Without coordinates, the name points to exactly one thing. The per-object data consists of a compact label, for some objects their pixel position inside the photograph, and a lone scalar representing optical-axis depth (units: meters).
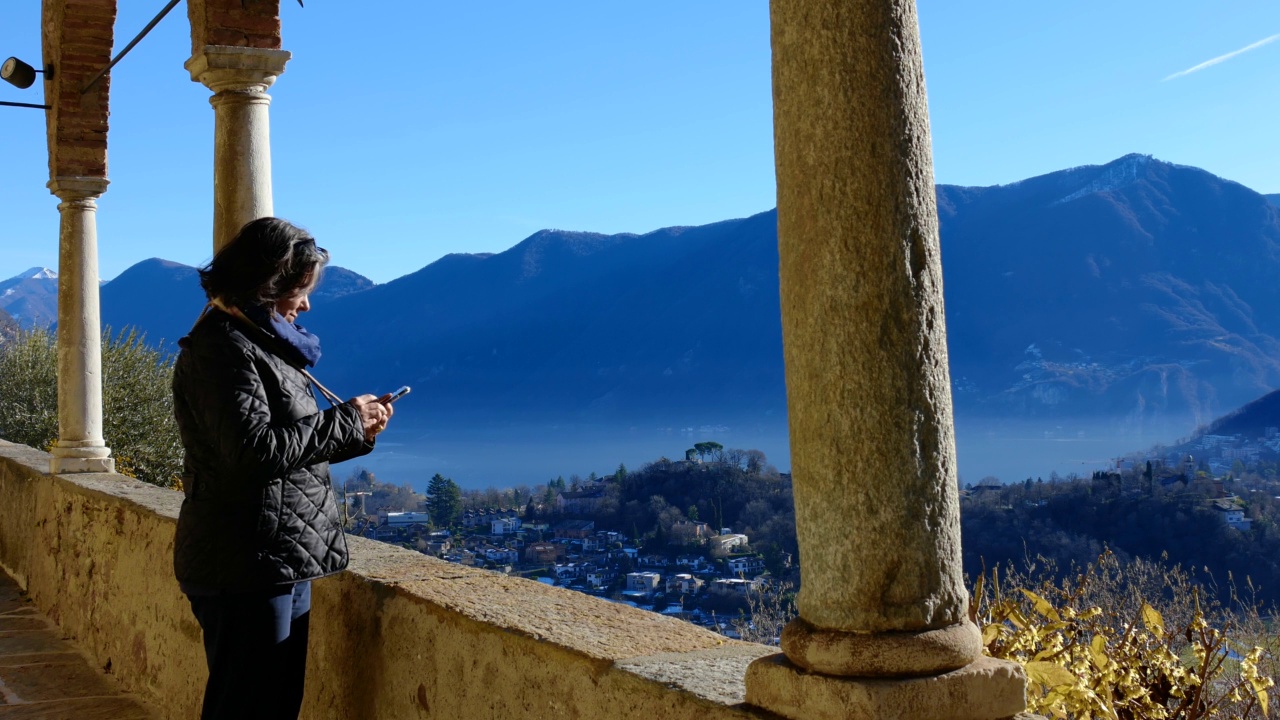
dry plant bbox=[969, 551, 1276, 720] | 3.08
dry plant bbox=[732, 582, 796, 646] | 8.98
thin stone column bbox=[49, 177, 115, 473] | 6.45
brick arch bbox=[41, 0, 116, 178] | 6.51
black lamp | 6.65
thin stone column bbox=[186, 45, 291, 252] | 3.99
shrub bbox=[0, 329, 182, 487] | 13.92
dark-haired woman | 2.15
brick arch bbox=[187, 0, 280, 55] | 4.17
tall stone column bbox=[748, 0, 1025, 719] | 1.59
